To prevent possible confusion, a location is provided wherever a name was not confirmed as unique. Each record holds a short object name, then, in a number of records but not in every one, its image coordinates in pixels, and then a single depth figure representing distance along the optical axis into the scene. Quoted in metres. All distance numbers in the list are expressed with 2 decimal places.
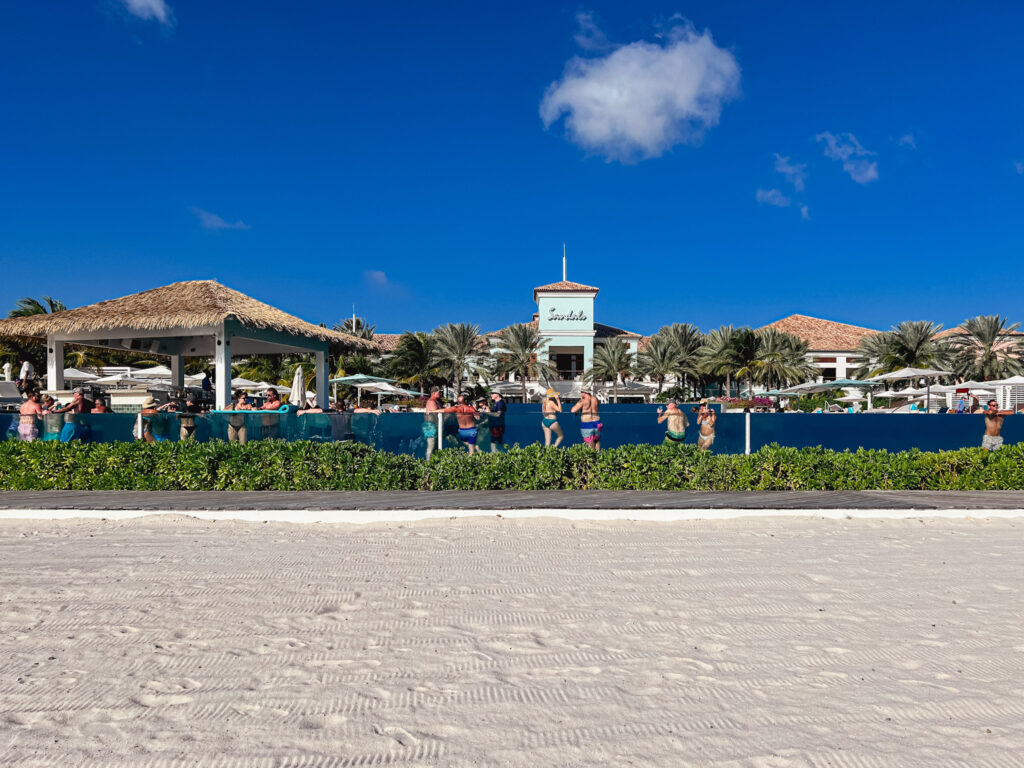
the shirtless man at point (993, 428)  13.02
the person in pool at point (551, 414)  12.99
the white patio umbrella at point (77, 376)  24.69
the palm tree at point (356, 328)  54.59
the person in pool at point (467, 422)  11.85
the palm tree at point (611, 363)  49.62
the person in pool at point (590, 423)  12.25
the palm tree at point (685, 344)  48.75
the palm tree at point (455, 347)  46.75
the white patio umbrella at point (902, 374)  30.75
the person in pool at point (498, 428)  12.98
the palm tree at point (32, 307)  35.53
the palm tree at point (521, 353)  48.50
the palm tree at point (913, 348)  44.94
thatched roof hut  16.25
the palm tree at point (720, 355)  45.69
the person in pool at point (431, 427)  10.96
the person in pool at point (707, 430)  12.07
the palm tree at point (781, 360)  45.25
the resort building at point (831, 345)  56.09
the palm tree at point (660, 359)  48.94
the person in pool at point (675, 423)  11.82
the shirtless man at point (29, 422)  11.09
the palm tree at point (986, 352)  43.84
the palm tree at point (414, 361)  45.69
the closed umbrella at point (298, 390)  19.61
